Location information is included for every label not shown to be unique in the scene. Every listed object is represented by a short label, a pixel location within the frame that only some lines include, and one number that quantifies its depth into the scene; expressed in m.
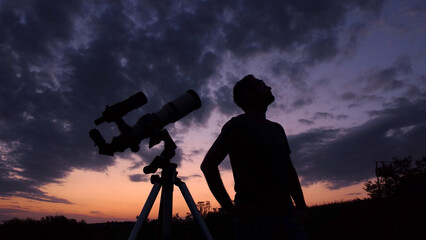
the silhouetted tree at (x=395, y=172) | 43.76
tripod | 3.25
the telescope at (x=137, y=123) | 3.64
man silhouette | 2.26
